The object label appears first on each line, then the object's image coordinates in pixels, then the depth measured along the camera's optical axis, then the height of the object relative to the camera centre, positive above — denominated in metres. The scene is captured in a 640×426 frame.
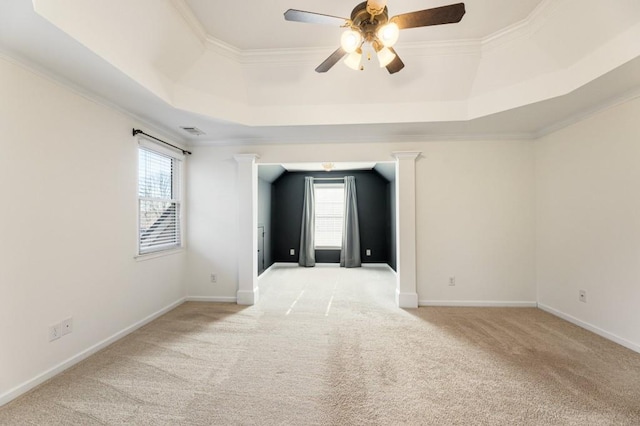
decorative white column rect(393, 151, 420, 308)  3.60 -0.11
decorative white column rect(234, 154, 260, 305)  3.74 -0.09
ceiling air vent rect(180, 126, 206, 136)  3.32 +1.11
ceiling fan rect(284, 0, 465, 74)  1.56 +1.18
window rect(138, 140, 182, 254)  3.09 +0.23
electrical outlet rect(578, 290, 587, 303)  2.88 -0.89
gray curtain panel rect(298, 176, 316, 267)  6.39 -0.27
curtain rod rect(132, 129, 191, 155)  2.87 +0.94
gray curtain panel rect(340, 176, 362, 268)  6.29 -0.32
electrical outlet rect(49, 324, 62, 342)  2.05 -0.87
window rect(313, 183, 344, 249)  6.63 +0.04
